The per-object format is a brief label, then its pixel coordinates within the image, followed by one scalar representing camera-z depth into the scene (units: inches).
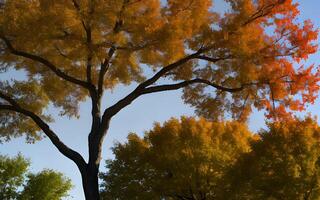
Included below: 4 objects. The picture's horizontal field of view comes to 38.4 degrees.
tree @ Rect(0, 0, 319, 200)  500.7
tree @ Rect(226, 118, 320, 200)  586.2
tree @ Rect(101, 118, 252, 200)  799.7
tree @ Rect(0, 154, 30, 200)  1328.7
